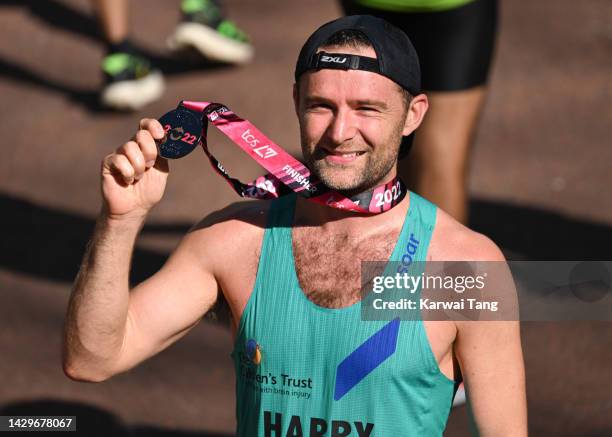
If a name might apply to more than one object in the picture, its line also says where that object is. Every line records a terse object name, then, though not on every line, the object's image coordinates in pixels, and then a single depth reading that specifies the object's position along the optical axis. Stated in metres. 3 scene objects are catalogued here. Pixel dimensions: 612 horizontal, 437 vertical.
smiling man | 5.64
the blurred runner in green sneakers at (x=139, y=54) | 14.88
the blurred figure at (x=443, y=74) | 9.27
